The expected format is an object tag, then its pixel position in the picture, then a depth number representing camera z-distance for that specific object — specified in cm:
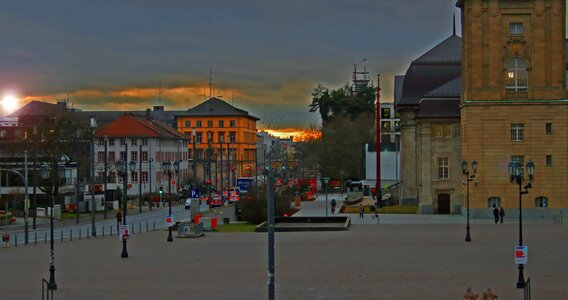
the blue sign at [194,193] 8964
